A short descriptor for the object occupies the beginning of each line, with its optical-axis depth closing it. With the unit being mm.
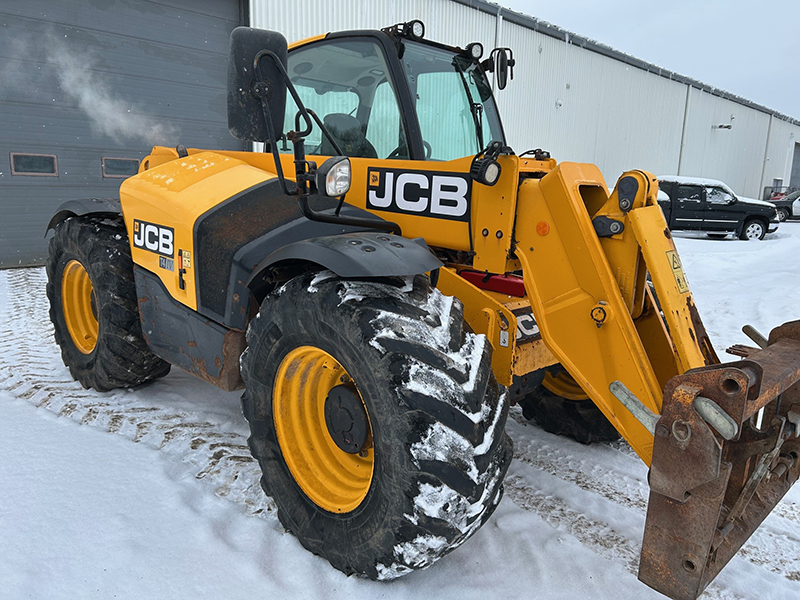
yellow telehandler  1893
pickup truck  17062
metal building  8539
